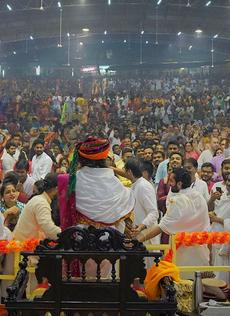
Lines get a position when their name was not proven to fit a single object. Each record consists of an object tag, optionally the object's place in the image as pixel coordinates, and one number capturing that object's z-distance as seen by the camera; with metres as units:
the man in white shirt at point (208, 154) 9.63
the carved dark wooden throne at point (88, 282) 2.47
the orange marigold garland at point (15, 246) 4.20
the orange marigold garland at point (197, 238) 4.49
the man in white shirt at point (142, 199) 5.32
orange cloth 2.89
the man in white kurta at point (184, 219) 4.59
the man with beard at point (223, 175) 6.10
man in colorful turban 3.55
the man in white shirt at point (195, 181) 6.48
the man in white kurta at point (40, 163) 8.36
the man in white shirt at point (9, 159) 8.55
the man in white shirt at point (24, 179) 6.91
